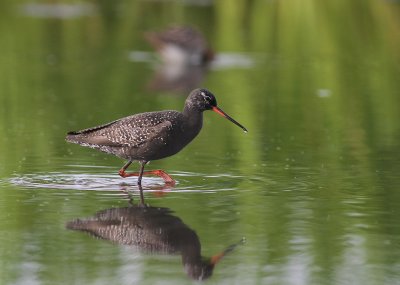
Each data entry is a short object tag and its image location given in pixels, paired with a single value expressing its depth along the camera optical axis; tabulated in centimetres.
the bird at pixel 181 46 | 2223
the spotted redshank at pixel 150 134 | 1075
